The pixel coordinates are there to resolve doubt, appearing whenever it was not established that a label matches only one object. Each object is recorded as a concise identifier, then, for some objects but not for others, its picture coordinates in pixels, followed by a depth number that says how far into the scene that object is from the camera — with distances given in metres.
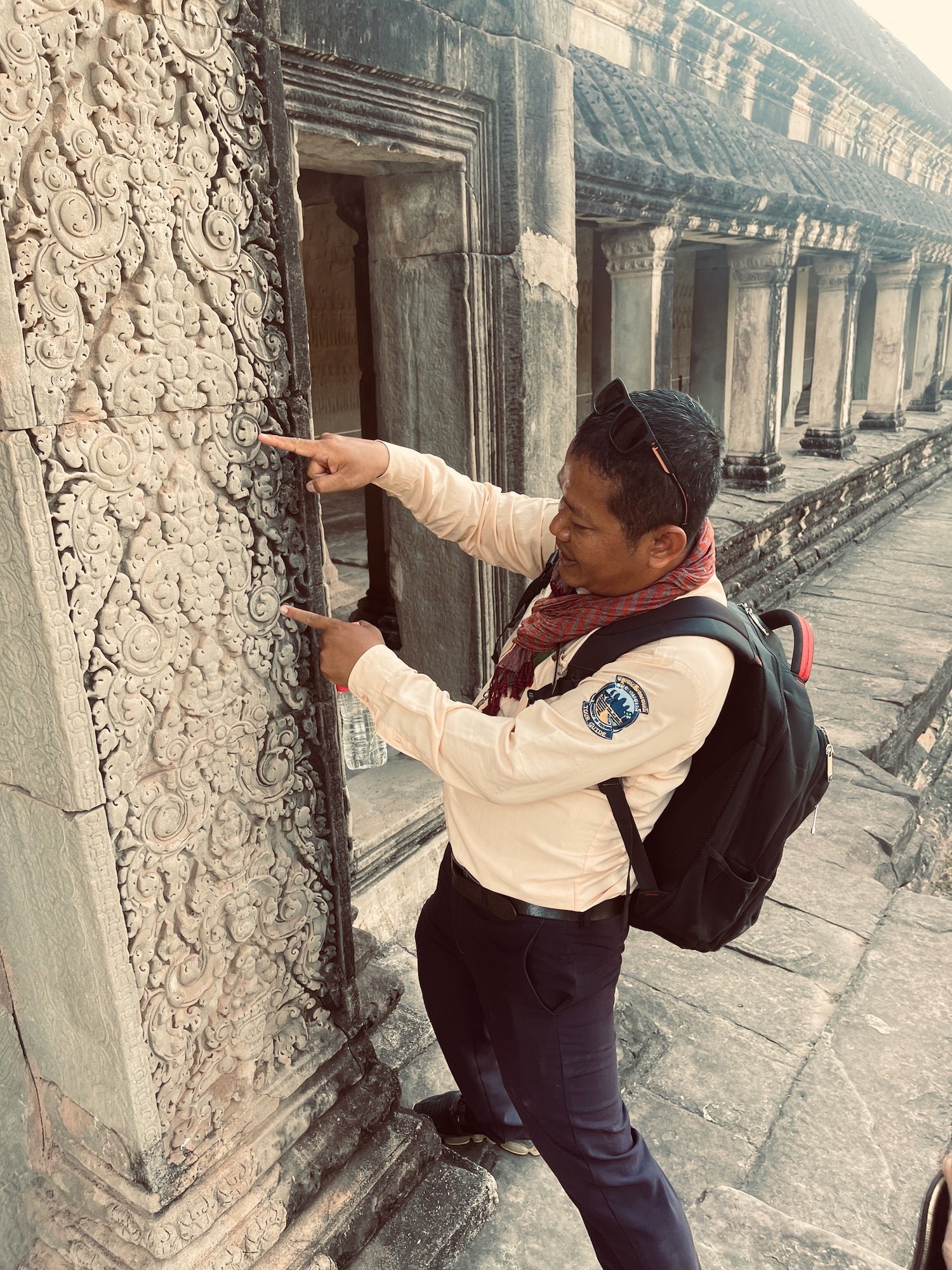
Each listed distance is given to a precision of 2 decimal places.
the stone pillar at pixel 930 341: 13.12
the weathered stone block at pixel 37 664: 1.20
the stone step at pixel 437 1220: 1.78
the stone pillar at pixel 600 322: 8.34
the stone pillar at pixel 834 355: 8.76
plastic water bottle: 3.32
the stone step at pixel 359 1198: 1.71
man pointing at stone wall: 1.35
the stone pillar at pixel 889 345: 10.41
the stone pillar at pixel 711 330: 10.09
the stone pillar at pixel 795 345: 11.63
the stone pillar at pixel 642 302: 5.39
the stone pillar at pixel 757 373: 7.17
